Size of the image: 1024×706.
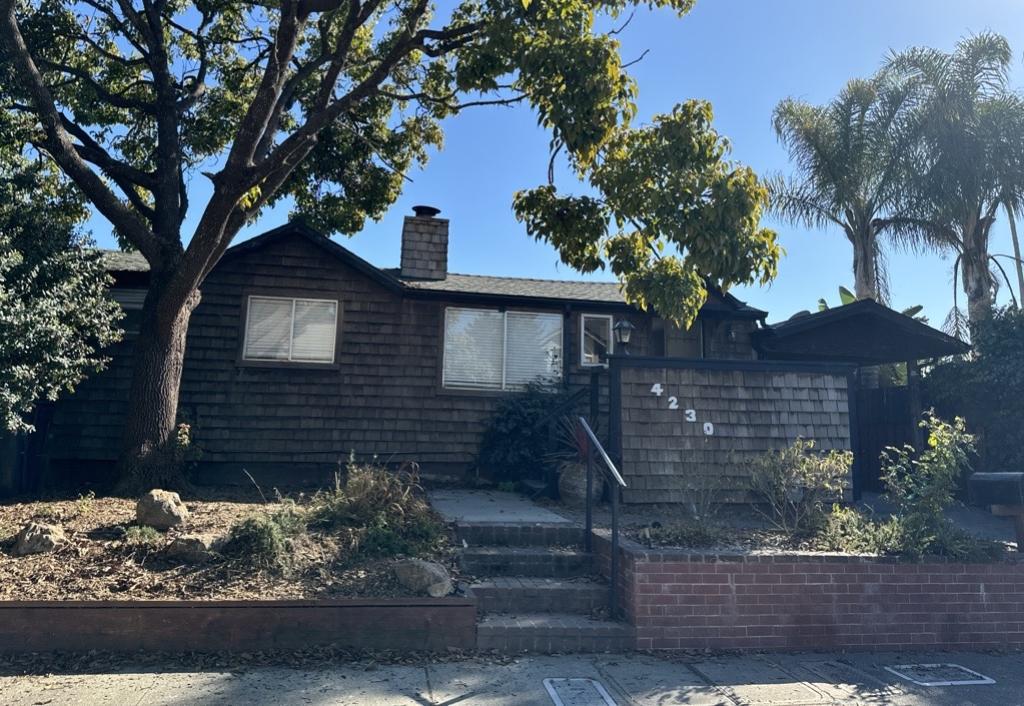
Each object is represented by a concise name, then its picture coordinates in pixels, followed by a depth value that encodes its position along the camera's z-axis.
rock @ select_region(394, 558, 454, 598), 5.47
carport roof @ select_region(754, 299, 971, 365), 11.38
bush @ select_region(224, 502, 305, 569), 5.68
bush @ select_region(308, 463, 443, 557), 6.15
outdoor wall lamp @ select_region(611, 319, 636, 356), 9.96
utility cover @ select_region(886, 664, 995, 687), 5.18
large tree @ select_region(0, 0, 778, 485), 7.35
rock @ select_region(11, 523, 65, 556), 5.74
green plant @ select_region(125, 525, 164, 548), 5.82
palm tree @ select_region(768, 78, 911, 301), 15.44
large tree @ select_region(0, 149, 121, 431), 6.90
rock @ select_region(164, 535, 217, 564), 5.69
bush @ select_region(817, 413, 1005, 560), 6.13
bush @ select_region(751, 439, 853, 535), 6.67
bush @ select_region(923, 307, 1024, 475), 10.71
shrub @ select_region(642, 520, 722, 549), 6.11
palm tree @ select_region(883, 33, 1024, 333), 13.98
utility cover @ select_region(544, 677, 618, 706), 4.49
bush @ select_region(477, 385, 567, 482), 9.94
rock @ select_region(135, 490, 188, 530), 6.23
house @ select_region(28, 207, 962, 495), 10.01
